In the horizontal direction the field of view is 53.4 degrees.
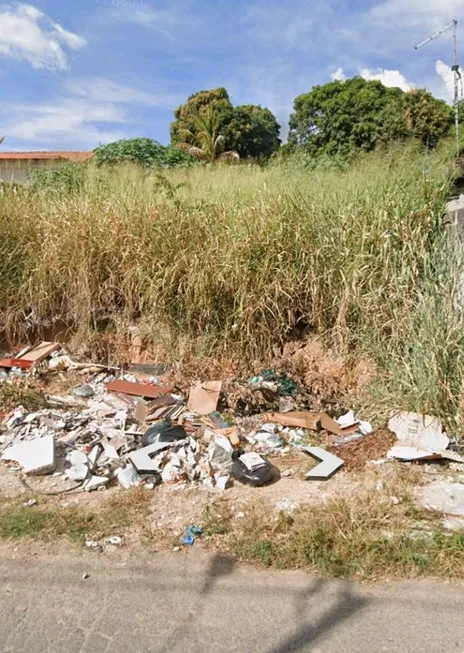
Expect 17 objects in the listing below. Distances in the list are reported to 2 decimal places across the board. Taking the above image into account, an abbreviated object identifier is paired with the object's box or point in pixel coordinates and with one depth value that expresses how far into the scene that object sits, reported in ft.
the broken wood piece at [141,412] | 11.98
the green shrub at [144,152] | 37.01
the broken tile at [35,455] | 9.53
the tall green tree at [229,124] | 78.12
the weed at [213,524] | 7.73
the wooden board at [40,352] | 15.56
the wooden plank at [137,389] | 13.37
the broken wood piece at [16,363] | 15.47
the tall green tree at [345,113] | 63.31
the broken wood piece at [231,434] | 10.64
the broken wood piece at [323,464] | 9.47
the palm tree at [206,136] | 70.44
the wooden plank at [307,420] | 11.57
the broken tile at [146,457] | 9.48
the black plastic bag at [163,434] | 10.53
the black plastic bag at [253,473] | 9.21
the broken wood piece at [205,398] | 12.28
